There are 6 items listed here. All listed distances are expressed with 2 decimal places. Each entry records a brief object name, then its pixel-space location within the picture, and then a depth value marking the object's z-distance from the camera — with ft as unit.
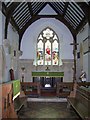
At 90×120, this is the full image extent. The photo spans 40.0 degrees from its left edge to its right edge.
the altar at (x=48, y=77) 27.50
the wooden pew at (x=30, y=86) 21.56
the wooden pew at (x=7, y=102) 7.63
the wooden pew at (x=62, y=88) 20.87
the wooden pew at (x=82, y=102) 9.26
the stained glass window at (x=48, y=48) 29.80
